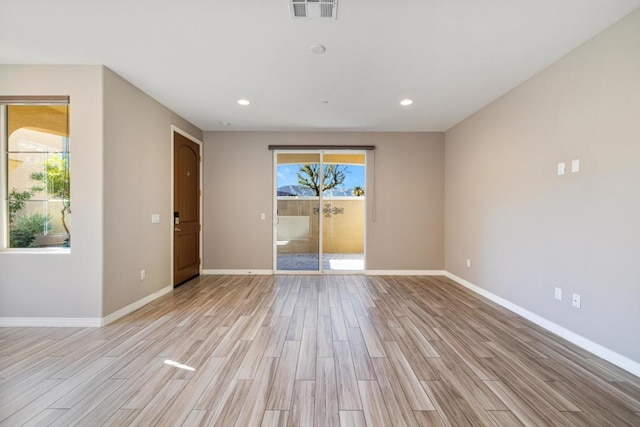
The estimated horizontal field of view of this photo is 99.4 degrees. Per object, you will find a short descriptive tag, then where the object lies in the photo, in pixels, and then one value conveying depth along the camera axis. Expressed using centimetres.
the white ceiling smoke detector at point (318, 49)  247
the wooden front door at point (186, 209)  431
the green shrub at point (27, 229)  294
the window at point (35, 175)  294
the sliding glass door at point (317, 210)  526
